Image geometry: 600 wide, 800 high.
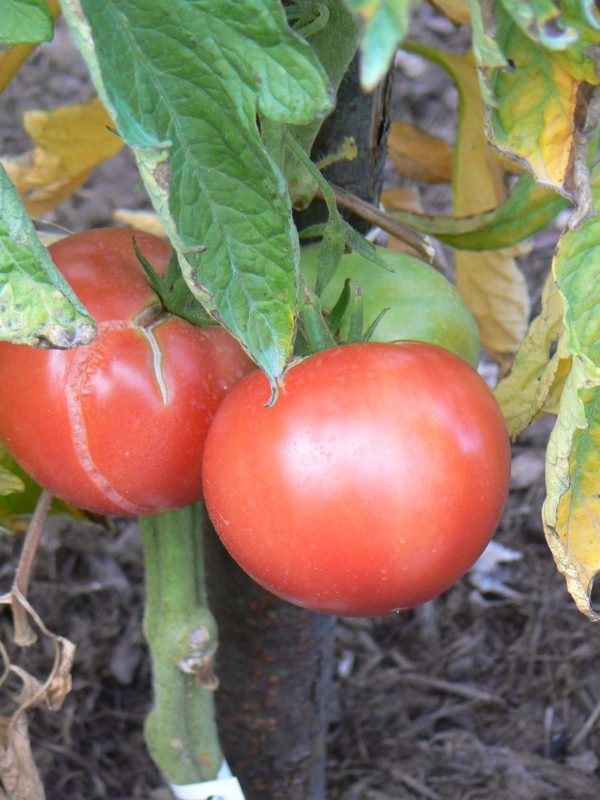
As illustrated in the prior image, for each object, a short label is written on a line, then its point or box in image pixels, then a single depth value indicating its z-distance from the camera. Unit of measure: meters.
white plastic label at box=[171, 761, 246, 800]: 0.91
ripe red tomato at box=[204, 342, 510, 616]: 0.60
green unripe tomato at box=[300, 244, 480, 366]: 0.73
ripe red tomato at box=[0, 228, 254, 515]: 0.65
